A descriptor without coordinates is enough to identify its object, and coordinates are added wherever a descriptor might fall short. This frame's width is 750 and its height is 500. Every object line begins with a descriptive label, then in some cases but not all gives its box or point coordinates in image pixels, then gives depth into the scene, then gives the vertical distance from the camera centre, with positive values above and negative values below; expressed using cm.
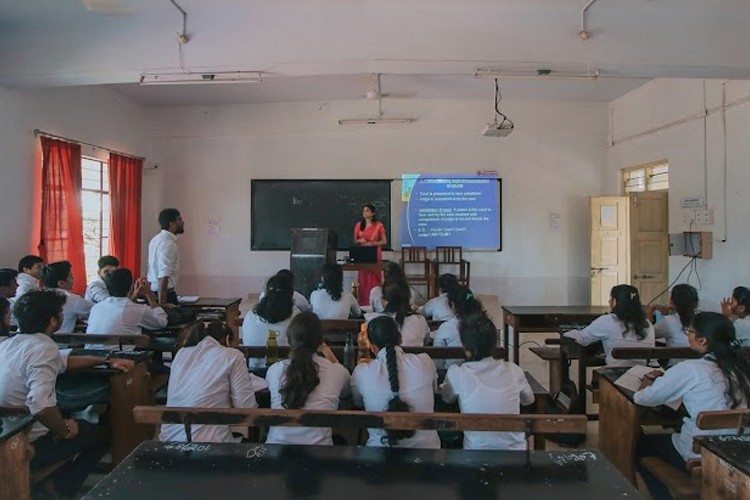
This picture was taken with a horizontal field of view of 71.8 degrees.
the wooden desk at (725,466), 152 -68
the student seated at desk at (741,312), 315 -43
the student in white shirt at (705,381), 203 -54
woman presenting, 767 +11
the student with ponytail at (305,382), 201 -54
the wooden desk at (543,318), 418 -59
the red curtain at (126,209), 723 +54
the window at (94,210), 678 +50
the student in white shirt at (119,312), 346 -44
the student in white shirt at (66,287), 389 -31
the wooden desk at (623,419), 238 -82
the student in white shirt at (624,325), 329 -51
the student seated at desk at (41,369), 213 -54
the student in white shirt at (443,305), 409 -49
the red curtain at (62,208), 567 +45
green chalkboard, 838 +71
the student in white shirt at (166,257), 498 -10
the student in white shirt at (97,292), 418 -37
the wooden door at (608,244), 780 +2
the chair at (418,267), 802 -34
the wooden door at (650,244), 690 +2
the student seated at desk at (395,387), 206 -58
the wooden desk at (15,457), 173 -73
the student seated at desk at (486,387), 205 -58
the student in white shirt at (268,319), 317 -45
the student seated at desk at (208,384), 215 -58
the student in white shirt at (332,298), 407 -41
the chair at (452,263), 805 -27
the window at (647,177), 715 +100
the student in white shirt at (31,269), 420 -19
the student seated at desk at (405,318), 329 -46
